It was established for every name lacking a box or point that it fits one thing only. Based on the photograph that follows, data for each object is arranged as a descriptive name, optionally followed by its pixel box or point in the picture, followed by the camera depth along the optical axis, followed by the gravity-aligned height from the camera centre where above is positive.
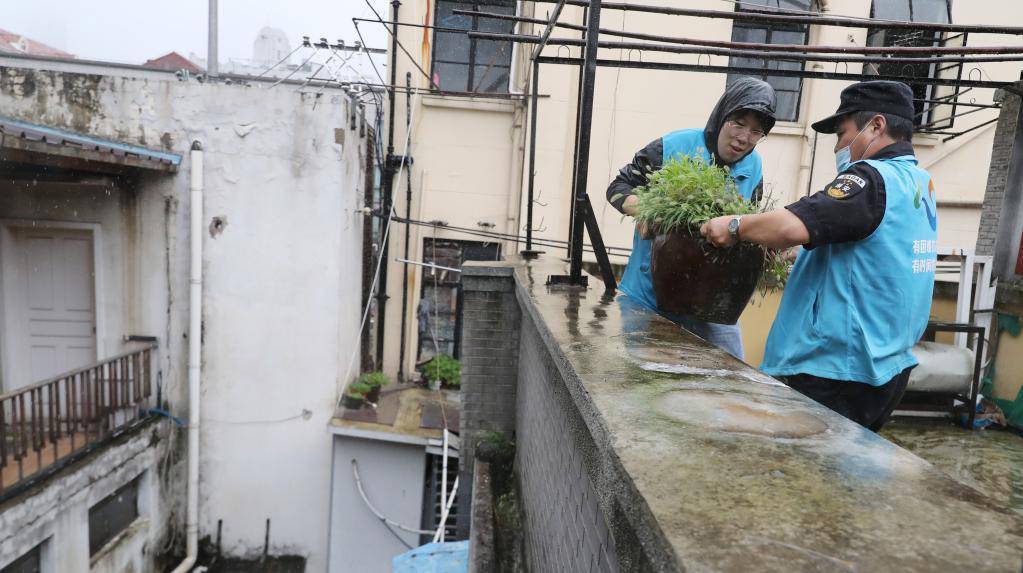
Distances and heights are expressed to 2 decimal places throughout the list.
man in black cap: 1.94 -0.04
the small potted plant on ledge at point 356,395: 9.18 -2.84
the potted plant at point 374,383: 9.36 -2.69
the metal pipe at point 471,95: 9.21 +1.96
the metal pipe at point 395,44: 8.89 +2.63
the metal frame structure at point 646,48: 2.84 +1.11
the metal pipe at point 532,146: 4.22 +0.62
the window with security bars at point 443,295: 9.95 -1.31
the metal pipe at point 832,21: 3.25 +1.25
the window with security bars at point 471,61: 9.77 +2.62
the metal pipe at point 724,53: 3.60 +1.16
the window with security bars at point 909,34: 9.15 +3.33
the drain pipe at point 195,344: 8.00 -1.98
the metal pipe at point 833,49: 3.35 +1.14
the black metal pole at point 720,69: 3.66 +1.08
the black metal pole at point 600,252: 2.94 -0.12
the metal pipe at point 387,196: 9.29 +0.29
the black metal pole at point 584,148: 2.71 +0.39
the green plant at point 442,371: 9.98 -2.58
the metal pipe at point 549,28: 2.97 +1.08
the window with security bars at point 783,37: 9.52 +3.31
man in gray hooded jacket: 2.80 +0.41
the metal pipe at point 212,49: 9.43 +2.45
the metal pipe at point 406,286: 9.31 -1.17
